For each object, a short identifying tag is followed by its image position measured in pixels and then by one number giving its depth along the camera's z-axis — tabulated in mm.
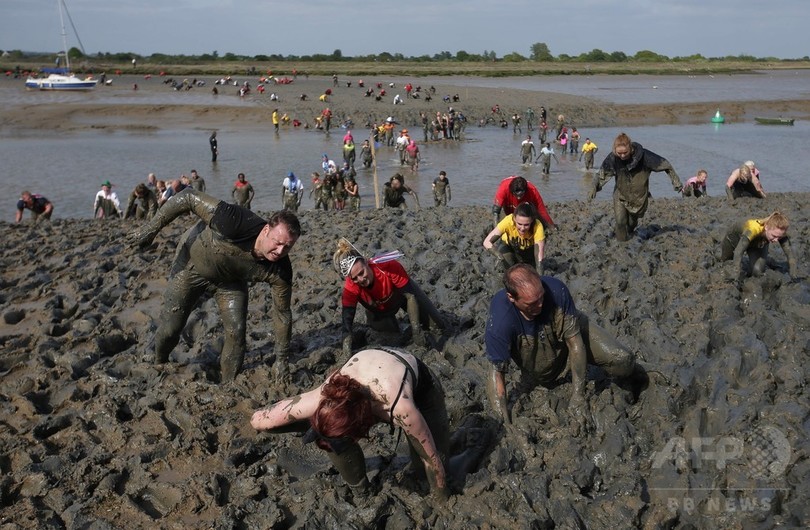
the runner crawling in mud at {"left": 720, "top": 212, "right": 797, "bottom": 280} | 7363
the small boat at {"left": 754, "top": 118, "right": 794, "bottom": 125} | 42281
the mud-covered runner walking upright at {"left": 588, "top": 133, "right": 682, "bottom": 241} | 9352
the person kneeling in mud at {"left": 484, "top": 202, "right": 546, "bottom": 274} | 6930
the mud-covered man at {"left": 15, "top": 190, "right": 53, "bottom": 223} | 15773
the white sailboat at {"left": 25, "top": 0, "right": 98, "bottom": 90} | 57812
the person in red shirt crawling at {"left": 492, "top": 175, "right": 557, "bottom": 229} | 7790
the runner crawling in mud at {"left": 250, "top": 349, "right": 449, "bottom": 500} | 3686
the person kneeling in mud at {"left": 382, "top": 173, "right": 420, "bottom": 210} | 16359
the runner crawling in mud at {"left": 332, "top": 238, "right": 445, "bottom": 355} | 5930
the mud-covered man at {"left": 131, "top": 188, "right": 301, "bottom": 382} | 5680
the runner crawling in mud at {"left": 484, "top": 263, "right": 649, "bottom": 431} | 4520
